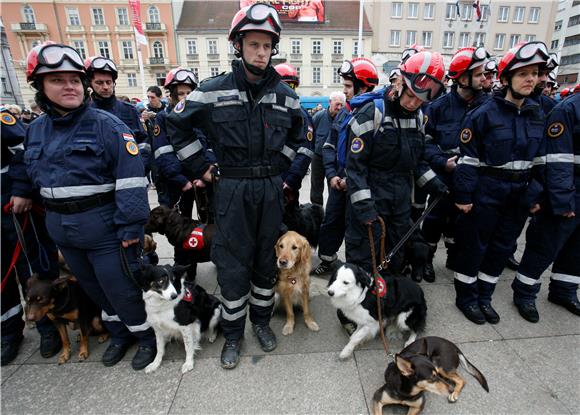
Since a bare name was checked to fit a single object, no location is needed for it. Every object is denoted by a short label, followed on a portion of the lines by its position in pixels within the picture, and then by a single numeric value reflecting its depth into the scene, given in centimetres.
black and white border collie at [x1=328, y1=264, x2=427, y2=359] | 268
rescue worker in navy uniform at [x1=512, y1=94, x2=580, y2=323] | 295
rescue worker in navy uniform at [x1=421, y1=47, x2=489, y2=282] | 384
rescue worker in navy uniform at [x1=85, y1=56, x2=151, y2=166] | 403
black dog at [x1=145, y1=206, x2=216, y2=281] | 364
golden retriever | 314
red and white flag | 1673
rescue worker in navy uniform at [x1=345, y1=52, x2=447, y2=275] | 256
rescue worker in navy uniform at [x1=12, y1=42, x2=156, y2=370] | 226
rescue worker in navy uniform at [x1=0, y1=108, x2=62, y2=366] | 274
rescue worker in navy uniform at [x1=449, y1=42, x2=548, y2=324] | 285
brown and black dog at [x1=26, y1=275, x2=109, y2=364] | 261
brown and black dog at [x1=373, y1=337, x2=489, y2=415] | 196
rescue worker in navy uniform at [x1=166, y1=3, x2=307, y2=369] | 245
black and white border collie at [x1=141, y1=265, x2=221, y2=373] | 255
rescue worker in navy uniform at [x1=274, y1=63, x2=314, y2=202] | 316
